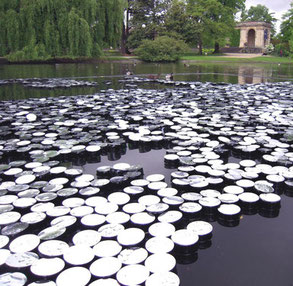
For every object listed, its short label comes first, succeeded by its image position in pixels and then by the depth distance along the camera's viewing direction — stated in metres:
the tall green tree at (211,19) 26.22
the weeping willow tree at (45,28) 11.73
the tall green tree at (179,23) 23.45
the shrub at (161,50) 19.44
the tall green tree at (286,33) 27.27
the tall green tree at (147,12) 24.69
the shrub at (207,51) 30.07
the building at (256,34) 37.07
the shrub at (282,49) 27.38
